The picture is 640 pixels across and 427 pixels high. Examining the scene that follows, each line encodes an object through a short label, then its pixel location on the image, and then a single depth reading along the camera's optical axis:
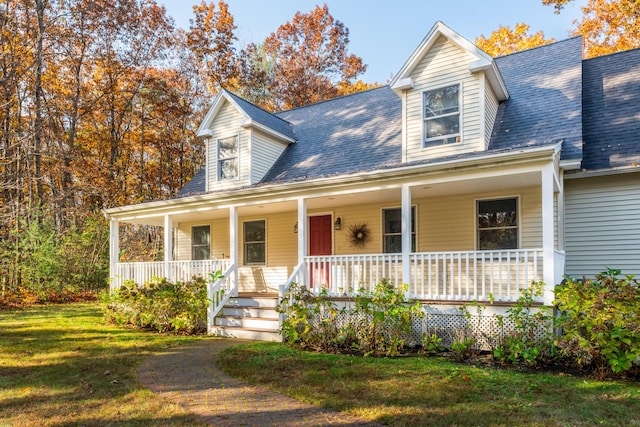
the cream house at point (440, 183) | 8.08
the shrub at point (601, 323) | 5.40
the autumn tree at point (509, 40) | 22.55
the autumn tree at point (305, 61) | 26.20
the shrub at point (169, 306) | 9.57
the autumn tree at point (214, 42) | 24.86
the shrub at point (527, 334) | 6.25
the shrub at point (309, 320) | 7.59
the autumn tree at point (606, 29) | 19.16
